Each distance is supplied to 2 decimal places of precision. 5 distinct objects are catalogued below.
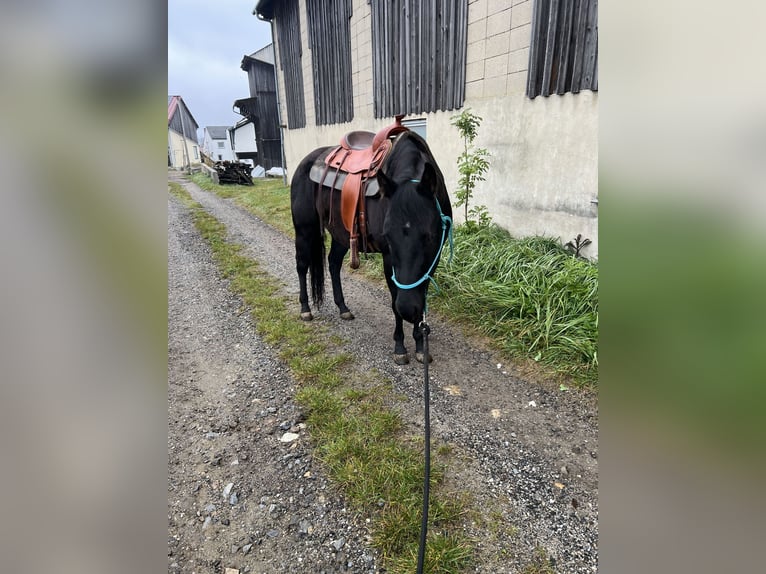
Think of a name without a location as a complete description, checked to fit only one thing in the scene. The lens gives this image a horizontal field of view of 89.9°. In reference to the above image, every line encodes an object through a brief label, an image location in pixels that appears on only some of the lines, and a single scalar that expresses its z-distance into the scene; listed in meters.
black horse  2.77
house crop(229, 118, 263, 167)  31.94
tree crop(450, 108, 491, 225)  6.09
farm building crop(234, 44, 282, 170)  26.05
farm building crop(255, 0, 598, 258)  4.78
